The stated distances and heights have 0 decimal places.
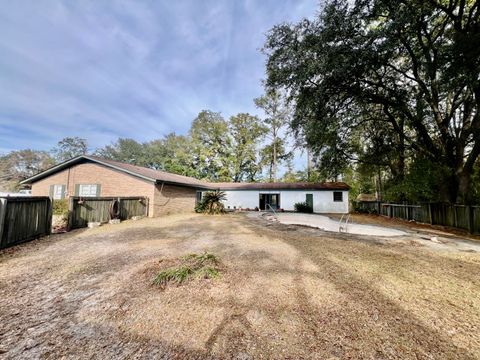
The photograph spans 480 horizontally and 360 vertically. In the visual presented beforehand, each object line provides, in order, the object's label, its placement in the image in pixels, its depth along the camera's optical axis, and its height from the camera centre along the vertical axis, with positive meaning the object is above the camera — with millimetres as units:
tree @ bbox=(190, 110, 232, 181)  31742 +8366
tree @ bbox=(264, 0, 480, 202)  8523 +5789
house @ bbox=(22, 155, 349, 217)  13117 +744
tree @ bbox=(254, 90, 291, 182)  27938 +9533
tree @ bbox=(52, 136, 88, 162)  44344 +10150
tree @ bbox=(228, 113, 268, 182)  31125 +8626
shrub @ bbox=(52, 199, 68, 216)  12425 -711
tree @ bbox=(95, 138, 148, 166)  44344 +9453
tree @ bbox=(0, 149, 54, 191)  37812 +6044
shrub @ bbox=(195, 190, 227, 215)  15623 -702
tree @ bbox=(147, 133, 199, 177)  32375 +7522
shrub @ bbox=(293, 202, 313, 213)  19859 -1080
